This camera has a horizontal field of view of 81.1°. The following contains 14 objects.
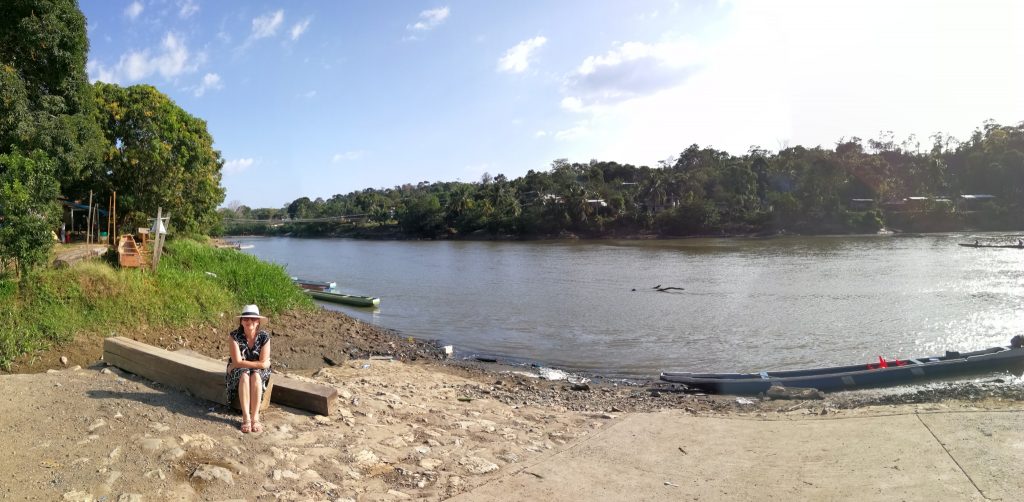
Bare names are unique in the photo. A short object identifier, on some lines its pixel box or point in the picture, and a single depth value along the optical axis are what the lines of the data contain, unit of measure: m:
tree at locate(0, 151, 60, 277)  9.78
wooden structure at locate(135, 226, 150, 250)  16.05
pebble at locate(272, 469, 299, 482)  5.04
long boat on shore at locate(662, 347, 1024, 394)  11.91
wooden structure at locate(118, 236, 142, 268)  12.99
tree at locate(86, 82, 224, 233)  22.33
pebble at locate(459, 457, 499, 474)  5.98
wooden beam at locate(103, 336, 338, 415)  6.45
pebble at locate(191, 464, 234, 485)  4.77
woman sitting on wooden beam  5.95
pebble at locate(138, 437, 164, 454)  5.07
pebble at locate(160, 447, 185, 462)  4.95
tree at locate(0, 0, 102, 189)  14.72
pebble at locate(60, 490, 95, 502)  4.22
